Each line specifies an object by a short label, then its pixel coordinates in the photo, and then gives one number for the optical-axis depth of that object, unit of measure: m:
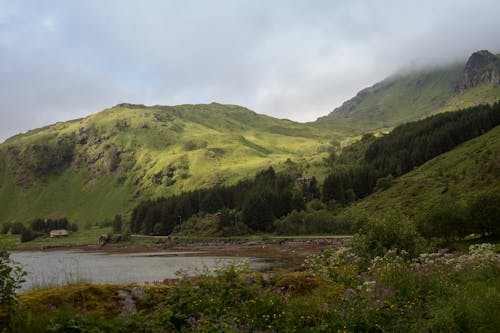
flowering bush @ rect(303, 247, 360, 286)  14.69
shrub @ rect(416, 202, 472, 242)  73.12
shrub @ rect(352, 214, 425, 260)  25.45
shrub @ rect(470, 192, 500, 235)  66.62
